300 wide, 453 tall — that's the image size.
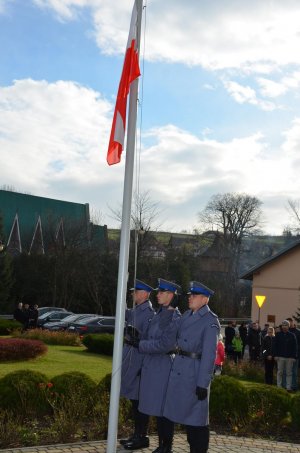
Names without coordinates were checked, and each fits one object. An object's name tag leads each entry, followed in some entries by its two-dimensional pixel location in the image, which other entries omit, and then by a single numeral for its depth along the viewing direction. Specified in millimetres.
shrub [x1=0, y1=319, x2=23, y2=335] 27225
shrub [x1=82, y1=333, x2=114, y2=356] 21844
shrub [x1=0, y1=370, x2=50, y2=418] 8727
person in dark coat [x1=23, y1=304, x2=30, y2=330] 27162
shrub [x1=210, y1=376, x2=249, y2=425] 9508
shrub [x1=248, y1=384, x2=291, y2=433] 9430
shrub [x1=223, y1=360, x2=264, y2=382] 18625
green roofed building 55438
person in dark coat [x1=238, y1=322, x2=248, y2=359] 23931
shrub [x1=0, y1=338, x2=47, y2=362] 17581
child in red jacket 9580
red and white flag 6566
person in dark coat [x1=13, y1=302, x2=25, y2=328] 27625
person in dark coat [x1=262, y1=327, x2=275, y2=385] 16816
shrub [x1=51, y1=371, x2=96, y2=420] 8430
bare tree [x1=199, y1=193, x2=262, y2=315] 67375
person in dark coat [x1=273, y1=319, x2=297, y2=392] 16000
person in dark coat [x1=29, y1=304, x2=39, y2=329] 27359
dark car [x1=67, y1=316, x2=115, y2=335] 28652
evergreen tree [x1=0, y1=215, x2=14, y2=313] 47094
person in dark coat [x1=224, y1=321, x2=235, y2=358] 22516
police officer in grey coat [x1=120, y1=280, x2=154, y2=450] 7629
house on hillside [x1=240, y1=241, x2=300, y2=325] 36781
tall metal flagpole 6242
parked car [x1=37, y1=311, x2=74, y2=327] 33022
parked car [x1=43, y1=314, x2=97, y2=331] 30047
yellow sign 27347
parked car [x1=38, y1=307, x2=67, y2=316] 38806
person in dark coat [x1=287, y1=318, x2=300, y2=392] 16125
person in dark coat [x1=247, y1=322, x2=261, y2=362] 22344
